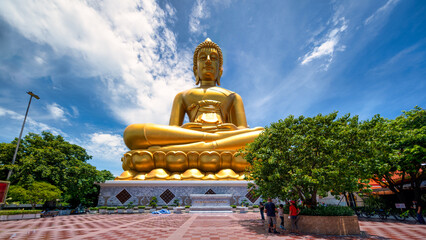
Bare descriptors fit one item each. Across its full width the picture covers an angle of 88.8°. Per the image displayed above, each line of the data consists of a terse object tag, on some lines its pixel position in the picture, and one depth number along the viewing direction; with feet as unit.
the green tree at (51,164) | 53.26
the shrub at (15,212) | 38.01
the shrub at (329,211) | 21.86
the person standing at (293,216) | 22.21
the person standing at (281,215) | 24.58
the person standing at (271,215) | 21.45
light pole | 53.31
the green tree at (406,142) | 27.40
